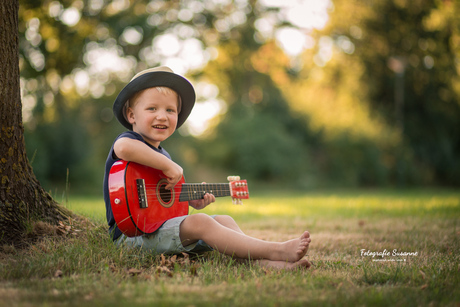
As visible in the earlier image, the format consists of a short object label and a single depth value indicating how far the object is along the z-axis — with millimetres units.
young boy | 2705
